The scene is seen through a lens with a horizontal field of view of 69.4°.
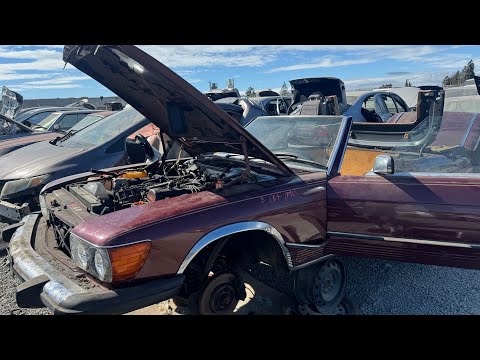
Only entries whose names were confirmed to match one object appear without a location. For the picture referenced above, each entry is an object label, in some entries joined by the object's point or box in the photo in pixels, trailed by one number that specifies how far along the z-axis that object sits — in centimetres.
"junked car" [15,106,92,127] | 1096
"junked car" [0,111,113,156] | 682
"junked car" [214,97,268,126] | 744
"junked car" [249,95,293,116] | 1159
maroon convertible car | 209
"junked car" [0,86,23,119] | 919
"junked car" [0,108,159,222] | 432
